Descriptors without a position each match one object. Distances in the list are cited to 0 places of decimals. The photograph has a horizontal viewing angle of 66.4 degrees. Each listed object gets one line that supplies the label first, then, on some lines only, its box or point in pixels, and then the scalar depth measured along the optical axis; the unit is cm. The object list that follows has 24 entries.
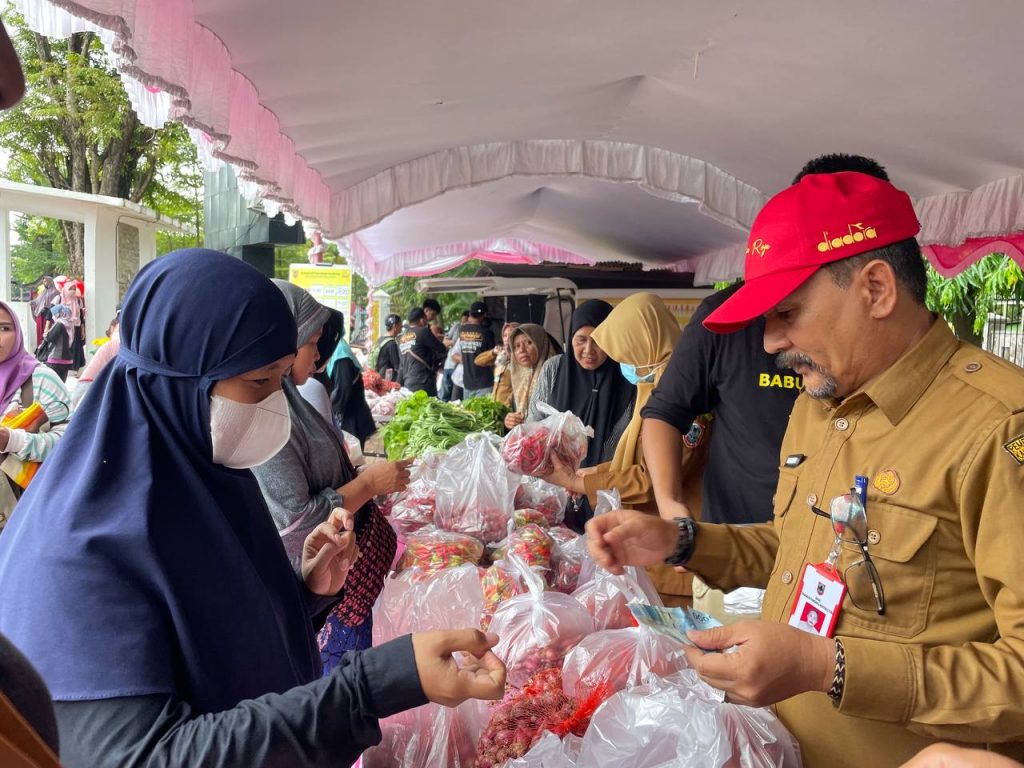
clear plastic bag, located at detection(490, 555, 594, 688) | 212
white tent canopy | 260
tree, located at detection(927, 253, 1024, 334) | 1028
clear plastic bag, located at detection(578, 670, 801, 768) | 144
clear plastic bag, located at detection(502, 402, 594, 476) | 351
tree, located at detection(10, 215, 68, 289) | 2872
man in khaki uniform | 118
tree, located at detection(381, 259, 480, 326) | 2227
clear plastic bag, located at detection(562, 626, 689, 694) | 192
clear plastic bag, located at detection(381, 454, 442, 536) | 351
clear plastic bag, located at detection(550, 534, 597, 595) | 294
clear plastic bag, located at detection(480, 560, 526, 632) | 254
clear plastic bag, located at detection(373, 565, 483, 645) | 242
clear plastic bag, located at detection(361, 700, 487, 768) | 187
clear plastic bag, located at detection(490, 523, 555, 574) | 289
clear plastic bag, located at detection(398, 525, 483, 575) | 292
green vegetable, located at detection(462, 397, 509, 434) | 538
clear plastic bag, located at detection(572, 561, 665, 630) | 239
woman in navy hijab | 111
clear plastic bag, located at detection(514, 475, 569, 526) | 363
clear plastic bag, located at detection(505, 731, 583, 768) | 159
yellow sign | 1215
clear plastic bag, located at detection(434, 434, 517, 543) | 334
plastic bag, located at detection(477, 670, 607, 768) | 175
